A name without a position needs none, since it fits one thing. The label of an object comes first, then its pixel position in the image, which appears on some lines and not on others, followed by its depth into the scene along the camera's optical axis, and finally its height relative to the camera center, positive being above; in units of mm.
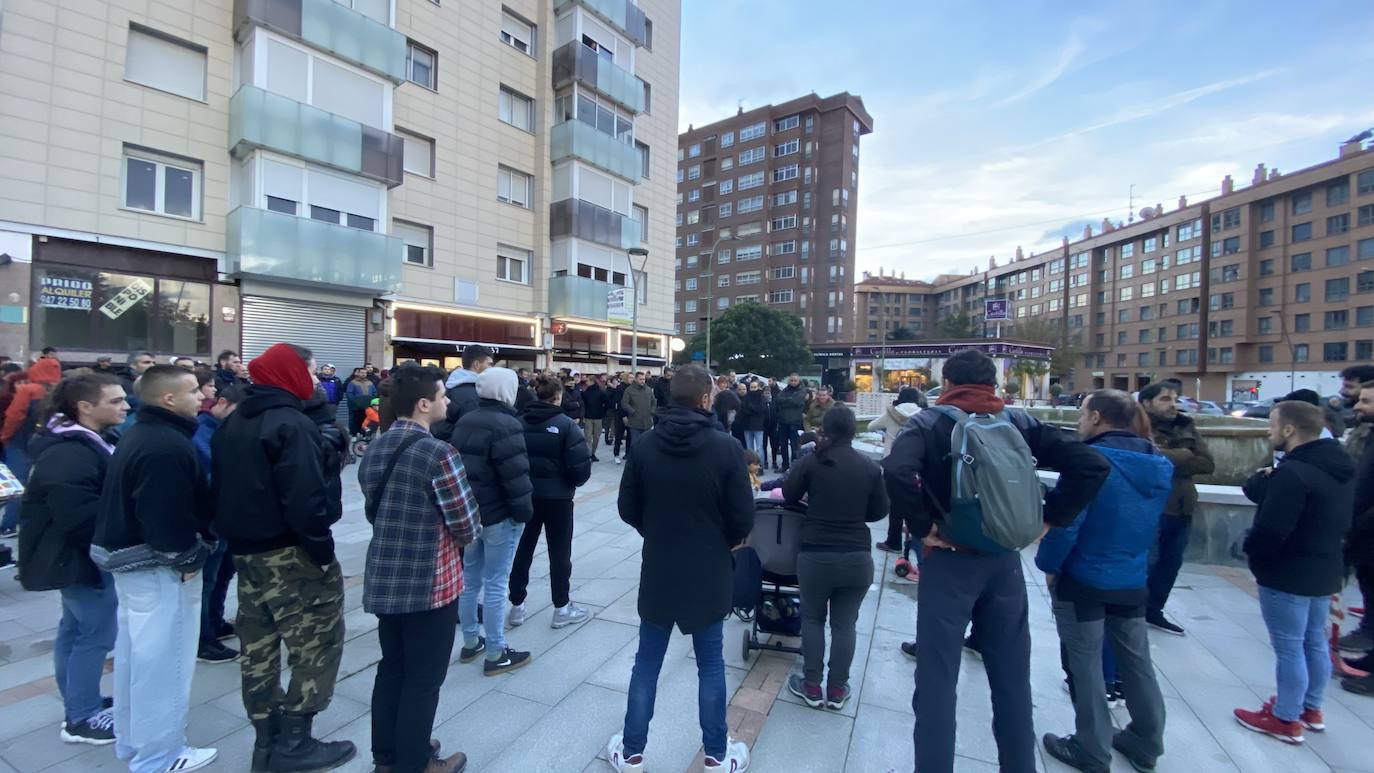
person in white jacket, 5539 -418
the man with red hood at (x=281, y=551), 2568 -906
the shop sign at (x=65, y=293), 11422 +1249
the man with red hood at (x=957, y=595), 2488 -958
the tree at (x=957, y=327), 69000 +6661
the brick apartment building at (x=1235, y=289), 44938 +9624
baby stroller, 3777 -1424
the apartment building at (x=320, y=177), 11562 +4951
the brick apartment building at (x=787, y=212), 59562 +17509
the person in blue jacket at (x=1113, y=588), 2773 -1020
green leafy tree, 42375 +2416
